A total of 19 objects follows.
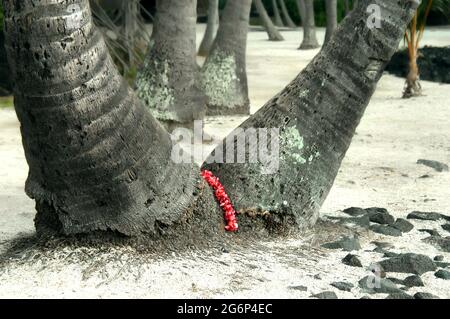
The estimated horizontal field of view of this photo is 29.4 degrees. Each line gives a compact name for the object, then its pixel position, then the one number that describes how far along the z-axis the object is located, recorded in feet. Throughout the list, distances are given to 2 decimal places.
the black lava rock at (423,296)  16.84
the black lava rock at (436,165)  30.30
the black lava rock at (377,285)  17.08
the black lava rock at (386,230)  20.86
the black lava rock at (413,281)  17.56
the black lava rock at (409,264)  18.34
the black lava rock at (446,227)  21.58
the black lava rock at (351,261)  18.44
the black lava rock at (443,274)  18.01
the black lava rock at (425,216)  22.53
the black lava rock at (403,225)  21.30
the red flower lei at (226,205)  19.40
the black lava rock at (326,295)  16.60
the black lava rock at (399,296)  16.81
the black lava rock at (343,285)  17.17
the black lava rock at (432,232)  20.90
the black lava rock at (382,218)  21.85
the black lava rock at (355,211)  22.99
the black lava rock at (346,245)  19.54
